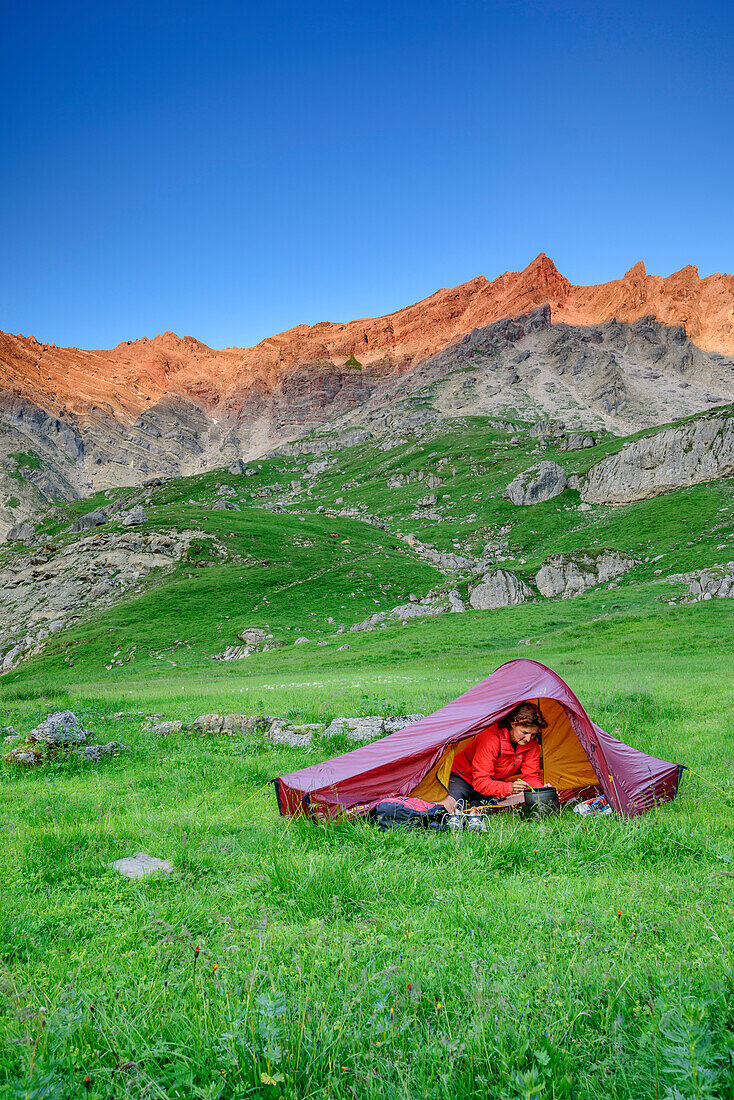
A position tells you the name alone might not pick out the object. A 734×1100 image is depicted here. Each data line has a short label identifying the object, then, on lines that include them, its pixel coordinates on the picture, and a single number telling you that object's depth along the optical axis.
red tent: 8.29
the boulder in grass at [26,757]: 11.00
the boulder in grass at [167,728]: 14.08
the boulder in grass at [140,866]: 6.07
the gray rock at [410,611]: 57.28
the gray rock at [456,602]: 59.45
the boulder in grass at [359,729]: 12.62
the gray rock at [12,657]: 56.94
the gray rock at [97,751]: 11.55
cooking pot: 8.30
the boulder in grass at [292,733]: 12.63
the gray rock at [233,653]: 50.00
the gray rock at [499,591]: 59.84
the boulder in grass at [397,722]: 13.04
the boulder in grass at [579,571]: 59.94
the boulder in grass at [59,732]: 11.70
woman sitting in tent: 9.58
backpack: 7.42
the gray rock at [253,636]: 53.44
